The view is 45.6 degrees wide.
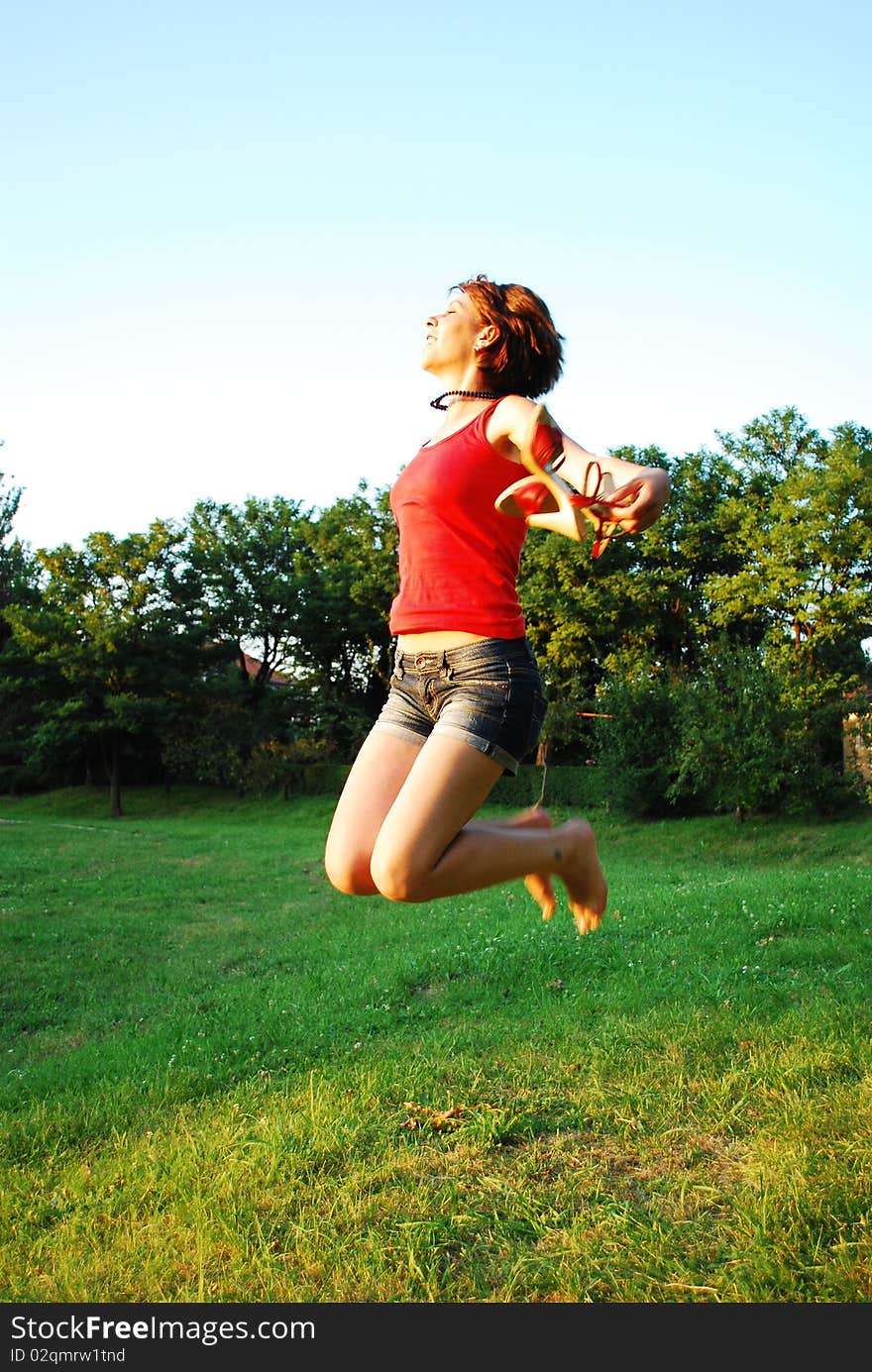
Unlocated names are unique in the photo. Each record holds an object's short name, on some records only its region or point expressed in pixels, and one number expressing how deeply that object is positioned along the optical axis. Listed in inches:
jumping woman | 139.8
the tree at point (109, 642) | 1467.8
